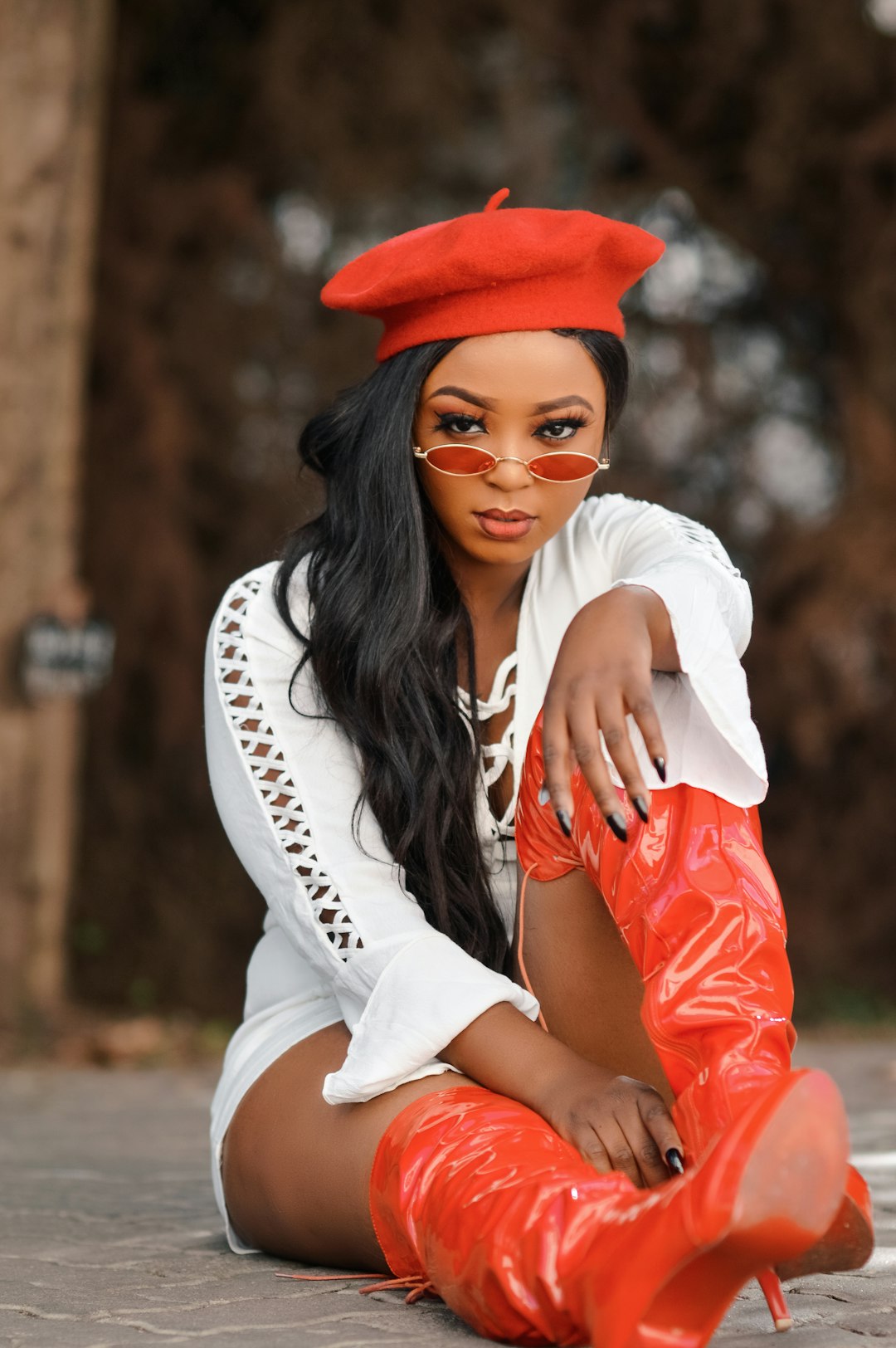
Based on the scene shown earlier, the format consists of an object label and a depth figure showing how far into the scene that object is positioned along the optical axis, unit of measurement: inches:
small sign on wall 192.7
